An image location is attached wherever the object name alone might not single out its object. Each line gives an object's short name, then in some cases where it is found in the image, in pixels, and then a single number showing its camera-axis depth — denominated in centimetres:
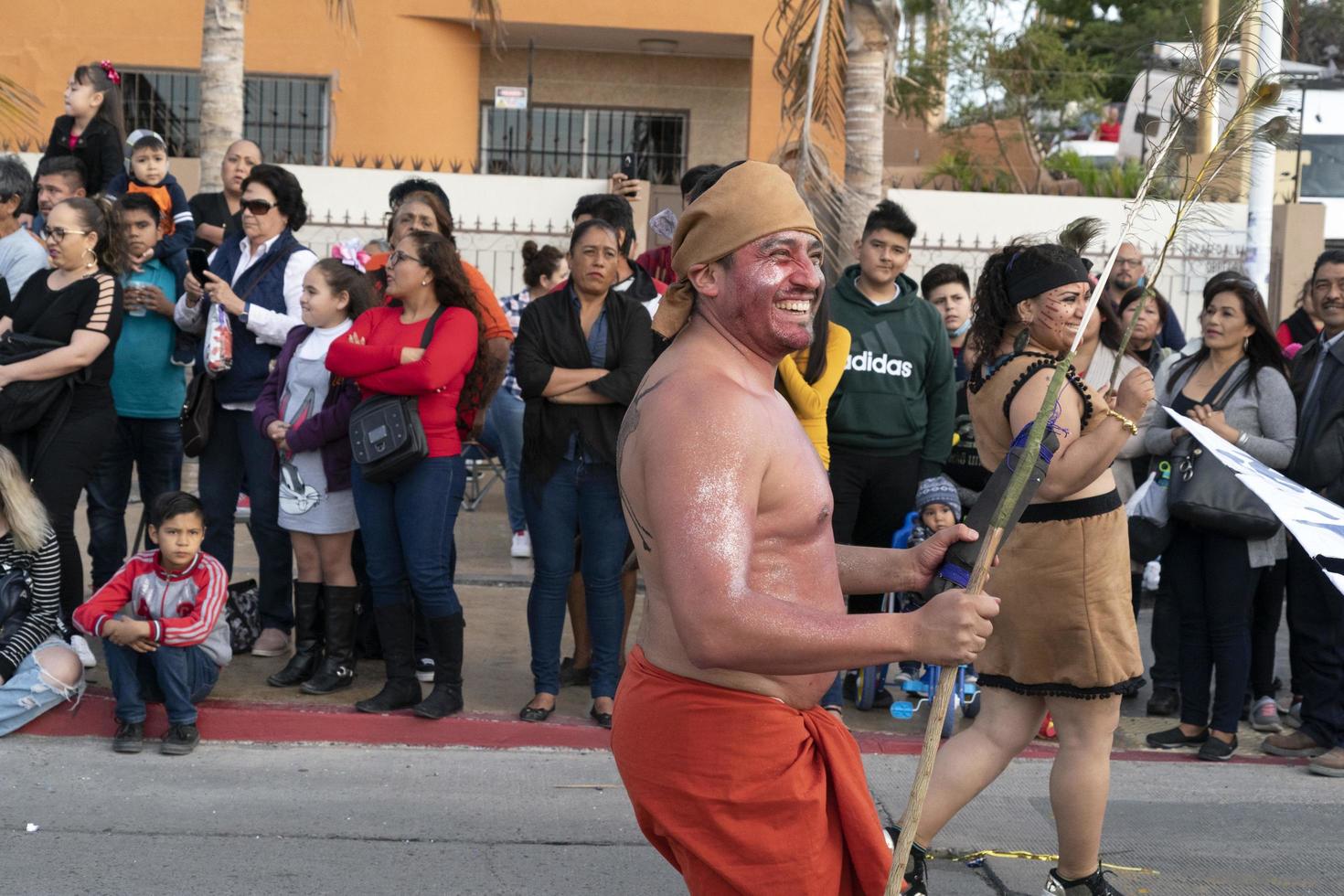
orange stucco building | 1816
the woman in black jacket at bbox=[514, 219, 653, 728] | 639
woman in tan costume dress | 446
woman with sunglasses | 710
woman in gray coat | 650
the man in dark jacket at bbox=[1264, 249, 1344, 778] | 650
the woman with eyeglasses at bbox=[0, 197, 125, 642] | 677
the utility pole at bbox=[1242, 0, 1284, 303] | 1214
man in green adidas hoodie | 692
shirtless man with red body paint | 264
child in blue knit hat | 680
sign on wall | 1872
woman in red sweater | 632
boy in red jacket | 610
